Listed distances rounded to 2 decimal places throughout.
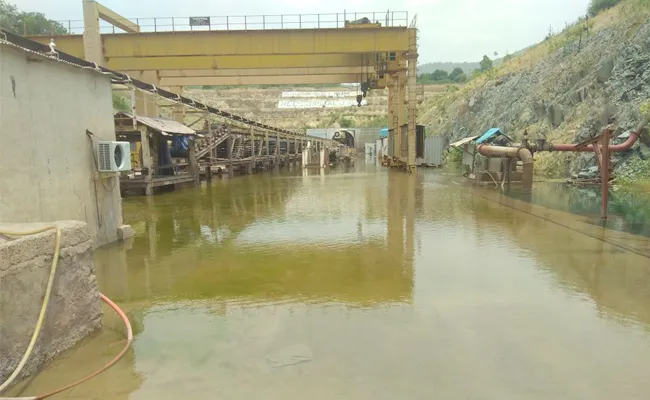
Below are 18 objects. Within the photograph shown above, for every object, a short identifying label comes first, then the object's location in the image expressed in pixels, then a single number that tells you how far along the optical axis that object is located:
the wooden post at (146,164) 13.91
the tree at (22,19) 42.81
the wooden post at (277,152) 30.05
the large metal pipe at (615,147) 11.11
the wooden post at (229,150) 21.81
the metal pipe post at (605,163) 8.77
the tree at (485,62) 78.35
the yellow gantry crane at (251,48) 20.25
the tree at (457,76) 94.12
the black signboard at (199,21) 20.41
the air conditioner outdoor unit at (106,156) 7.07
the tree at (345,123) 68.06
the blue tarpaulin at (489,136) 18.59
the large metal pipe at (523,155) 14.47
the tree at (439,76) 100.38
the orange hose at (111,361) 3.21
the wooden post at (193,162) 17.75
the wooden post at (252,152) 24.96
